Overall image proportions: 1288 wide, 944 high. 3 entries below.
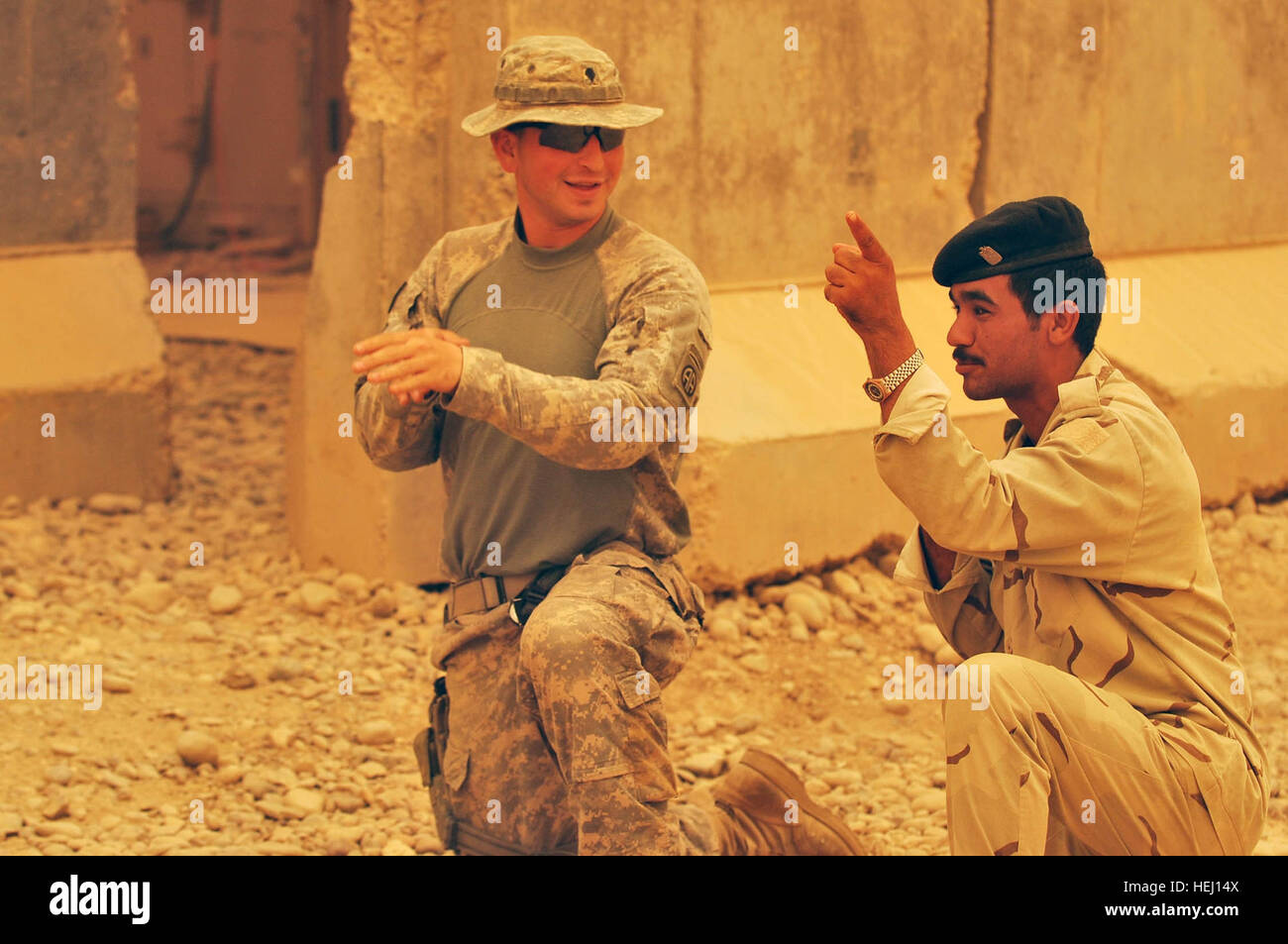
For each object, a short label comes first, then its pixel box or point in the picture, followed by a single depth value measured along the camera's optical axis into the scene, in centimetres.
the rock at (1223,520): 606
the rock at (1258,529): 598
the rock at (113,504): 602
